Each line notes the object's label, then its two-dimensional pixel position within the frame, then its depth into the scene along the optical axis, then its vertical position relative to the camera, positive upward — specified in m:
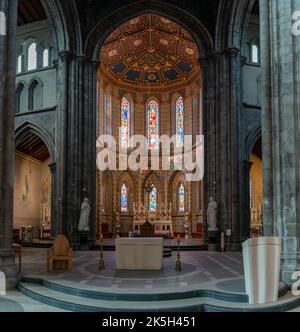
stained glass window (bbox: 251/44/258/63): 28.28 +9.69
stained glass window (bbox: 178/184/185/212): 38.09 +1.20
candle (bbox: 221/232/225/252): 23.05 -1.41
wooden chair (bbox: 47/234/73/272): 14.23 -1.31
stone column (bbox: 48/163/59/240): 25.51 +0.38
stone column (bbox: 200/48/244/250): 23.86 +3.77
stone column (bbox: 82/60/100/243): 25.97 +4.31
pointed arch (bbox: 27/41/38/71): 30.14 +10.15
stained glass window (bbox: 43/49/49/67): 29.66 +9.84
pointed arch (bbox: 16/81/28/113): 29.75 +7.40
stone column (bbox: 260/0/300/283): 12.04 +2.28
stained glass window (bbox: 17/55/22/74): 30.53 +9.68
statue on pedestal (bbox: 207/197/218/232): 23.97 -0.08
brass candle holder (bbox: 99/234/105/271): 14.91 -1.66
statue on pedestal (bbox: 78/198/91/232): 24.59 -0.22
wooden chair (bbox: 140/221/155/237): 19.92 -0.74
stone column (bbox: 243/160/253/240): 24.56 +0.02
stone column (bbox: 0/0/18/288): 12.53 +2.27
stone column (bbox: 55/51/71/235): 24.81 +3.93
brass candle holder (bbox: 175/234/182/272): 14.40 -1.69
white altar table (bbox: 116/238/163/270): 14.52 -1.29
